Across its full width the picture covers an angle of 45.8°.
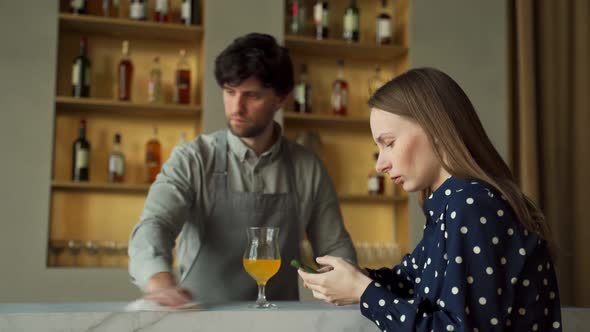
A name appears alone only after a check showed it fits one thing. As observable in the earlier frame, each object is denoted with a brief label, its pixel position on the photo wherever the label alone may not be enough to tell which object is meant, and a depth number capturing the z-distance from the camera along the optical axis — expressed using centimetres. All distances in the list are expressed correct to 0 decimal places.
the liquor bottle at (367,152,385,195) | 362
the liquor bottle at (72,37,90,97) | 332
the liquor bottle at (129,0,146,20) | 337
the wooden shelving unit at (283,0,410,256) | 367
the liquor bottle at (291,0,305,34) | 353
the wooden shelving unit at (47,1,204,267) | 336
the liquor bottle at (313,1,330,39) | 360
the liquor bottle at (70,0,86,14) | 333
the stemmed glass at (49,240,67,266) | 329
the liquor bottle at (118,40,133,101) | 339
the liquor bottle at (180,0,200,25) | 340
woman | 109
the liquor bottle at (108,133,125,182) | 335
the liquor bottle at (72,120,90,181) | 328
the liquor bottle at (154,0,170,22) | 343
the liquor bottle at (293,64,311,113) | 357
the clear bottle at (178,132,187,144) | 348
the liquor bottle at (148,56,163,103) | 341
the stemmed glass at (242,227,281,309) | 153
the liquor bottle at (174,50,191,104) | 343
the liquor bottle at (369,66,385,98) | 375
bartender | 218
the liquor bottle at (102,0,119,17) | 340
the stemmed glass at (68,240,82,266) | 327
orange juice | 153
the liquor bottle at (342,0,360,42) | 362
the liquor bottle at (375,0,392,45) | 363
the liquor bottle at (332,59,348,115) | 365
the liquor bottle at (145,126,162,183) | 341
